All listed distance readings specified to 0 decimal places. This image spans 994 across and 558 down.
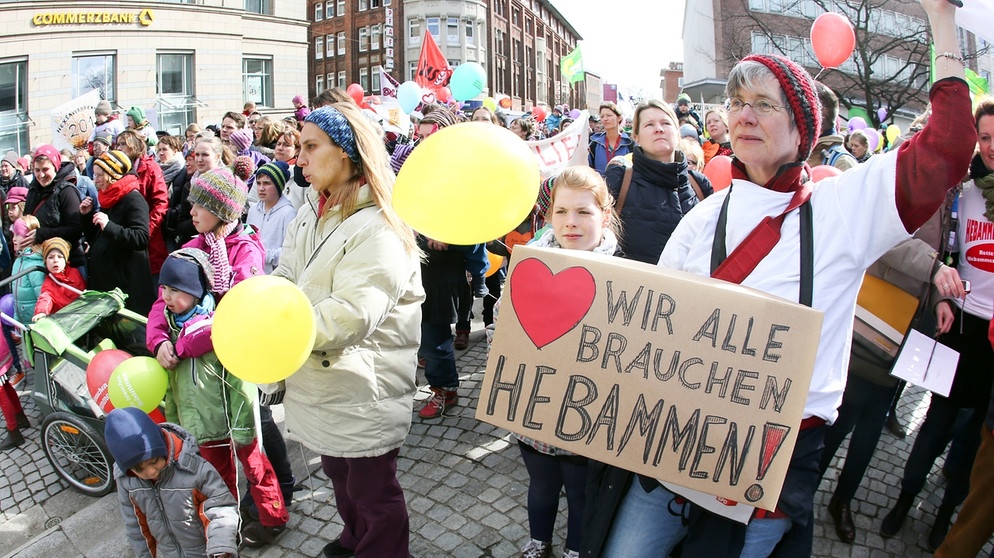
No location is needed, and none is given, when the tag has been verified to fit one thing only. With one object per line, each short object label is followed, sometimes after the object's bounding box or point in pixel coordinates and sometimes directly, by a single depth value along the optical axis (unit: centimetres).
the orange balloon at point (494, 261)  536
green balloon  304
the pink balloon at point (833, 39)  496
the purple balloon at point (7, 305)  569
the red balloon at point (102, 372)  340
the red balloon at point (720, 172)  412
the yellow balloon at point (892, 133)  1212
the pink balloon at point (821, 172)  293
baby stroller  391
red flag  1368
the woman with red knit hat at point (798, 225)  149
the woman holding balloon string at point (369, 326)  245
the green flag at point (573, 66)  1939
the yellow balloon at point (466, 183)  203
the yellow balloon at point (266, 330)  203
